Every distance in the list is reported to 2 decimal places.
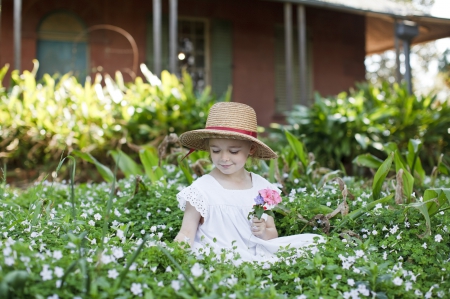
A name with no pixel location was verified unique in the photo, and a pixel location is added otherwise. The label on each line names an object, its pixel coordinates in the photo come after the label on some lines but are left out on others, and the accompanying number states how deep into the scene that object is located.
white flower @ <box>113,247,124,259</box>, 2.08
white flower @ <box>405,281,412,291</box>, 2.16
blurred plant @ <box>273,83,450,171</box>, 6.67
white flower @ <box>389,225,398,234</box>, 2.71
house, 9.27
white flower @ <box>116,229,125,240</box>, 2.24
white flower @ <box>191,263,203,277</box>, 2.01
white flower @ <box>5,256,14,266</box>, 1.86
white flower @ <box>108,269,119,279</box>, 1.95
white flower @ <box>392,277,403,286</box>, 2.10
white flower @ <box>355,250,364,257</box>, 2.36
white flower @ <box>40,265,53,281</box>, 1.83
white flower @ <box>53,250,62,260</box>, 1.96
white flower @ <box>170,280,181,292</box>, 1.94
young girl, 2.78
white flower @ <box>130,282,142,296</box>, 1.91
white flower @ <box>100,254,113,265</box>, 2.00
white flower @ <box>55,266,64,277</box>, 1.86
